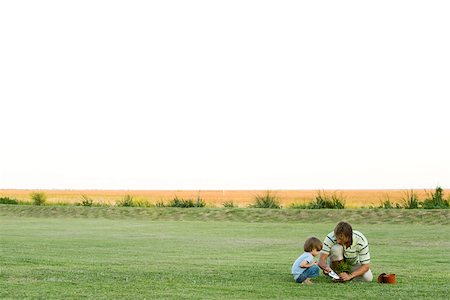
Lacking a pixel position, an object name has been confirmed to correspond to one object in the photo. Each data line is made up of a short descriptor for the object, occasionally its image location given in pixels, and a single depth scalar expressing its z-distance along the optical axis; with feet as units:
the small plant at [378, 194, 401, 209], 116.67
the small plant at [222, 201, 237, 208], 128.31
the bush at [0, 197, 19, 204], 152.55
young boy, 39.52
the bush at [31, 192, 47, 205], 147.95
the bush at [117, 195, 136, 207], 139.13
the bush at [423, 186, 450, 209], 112.27
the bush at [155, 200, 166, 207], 134.39
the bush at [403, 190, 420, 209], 115.24
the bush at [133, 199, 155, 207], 136.65
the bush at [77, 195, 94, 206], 142.30
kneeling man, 39.29
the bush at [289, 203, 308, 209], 121.70
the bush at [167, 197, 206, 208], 133.55
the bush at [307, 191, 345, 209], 119.85
